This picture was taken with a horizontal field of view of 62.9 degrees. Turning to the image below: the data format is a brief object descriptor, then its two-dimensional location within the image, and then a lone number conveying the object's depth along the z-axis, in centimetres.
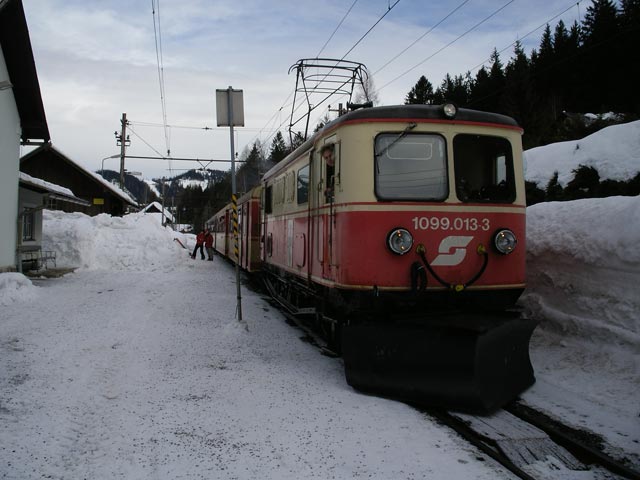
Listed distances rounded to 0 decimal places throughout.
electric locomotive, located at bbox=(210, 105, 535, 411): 545
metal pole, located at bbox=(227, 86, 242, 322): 941
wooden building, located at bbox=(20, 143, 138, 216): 3095
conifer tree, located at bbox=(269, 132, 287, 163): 7994
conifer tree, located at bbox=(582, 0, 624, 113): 3625
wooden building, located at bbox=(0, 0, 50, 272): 1343
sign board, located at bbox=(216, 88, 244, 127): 969
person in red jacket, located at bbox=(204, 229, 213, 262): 2741
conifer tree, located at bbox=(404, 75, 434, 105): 4863
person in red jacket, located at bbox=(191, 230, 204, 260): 2688
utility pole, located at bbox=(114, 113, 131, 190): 3209
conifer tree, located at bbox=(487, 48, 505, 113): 4087
